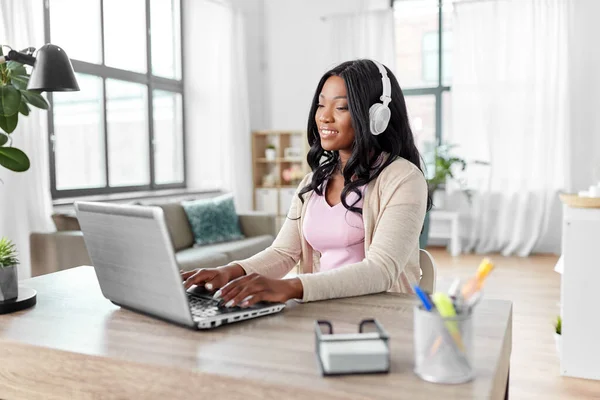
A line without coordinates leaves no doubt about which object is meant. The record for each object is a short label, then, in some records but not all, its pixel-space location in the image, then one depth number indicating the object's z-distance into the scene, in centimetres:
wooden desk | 78
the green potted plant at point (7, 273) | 121
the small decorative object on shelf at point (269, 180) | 677
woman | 131
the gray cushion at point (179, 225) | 438
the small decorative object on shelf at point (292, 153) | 668
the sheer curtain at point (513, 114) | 576
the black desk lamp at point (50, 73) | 129
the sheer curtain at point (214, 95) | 616
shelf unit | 662
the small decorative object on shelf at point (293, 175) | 656
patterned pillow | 453
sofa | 364
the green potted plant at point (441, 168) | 592
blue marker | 79
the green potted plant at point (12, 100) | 144
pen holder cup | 76
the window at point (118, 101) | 467
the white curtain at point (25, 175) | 370
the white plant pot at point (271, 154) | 670
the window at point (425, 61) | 641
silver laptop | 96
